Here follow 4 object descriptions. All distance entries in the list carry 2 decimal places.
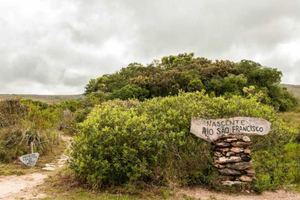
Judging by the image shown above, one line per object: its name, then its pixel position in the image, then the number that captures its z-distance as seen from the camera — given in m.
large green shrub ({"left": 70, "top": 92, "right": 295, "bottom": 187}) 5.32
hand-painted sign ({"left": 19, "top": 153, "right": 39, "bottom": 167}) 8.01
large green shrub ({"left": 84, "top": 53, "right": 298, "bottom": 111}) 28.50
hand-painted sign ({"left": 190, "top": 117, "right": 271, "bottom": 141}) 6.04
